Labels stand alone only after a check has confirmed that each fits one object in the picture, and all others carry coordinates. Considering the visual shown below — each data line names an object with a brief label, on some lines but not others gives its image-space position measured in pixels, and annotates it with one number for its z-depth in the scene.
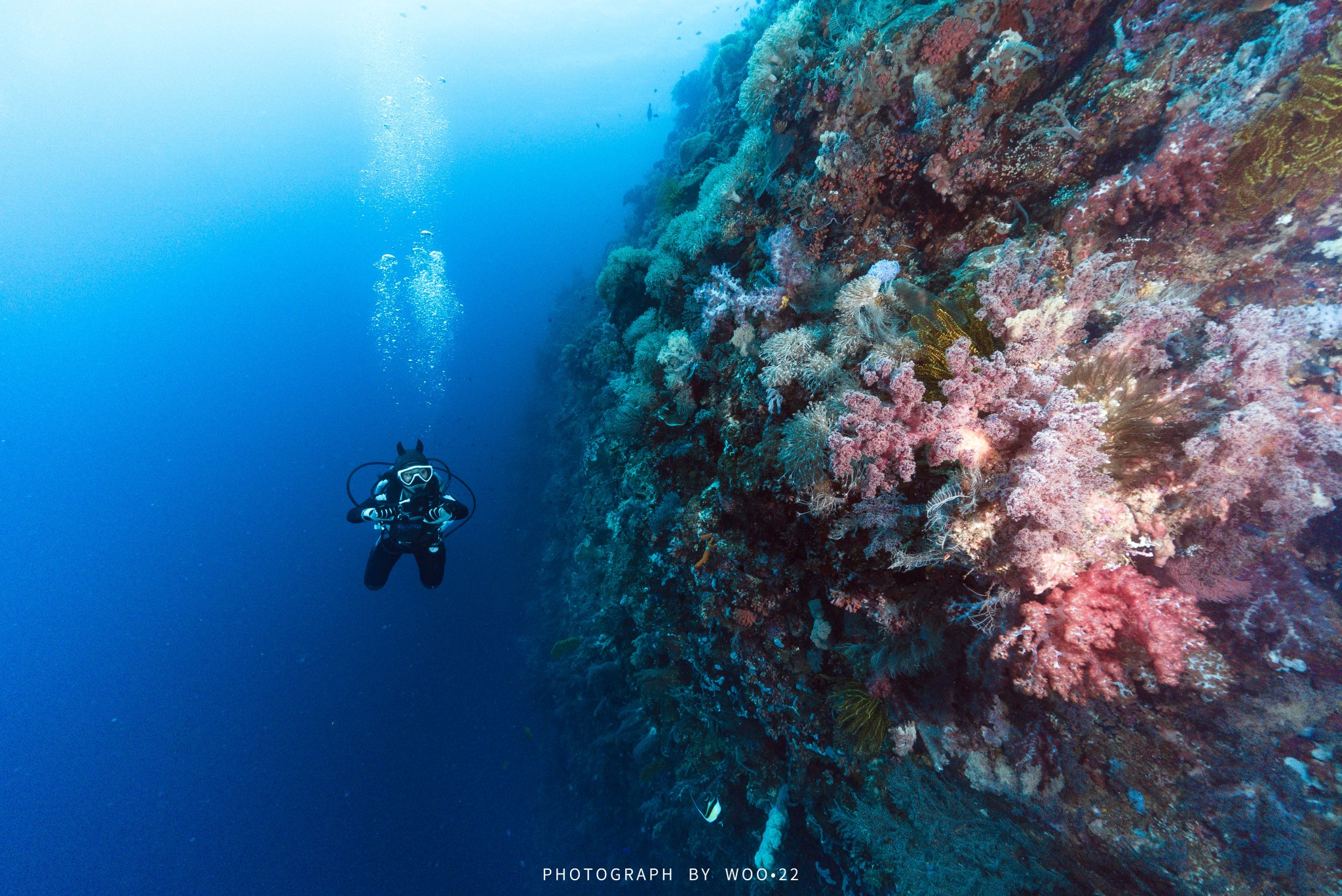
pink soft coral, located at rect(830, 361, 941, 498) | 2.58
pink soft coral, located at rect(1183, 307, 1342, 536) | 1.88
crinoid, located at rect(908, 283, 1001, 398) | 2.78
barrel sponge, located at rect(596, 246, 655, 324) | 9.52
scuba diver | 7.26
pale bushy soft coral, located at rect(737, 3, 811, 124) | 5.91
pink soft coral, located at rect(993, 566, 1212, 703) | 2.18
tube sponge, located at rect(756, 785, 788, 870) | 5.40
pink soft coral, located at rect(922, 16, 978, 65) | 4.40
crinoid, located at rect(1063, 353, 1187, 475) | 2.18
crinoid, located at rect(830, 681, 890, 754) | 3.66
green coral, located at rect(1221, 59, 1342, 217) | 2.36
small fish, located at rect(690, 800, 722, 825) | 6.27
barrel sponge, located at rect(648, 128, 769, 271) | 6.59
